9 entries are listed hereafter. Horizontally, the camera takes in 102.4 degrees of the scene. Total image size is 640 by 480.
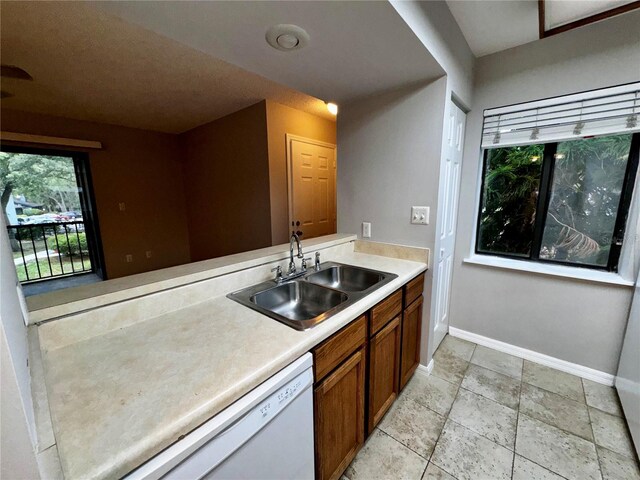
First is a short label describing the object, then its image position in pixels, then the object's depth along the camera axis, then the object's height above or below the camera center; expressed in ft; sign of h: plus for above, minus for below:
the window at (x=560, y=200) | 5.64 -0.12
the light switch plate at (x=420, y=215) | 5.72 -0.43
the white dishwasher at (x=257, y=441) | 1.92 -2.08
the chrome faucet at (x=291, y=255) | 5.01 -1.14
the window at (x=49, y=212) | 11.12 -0.63
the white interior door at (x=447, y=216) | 5.69 -0.49
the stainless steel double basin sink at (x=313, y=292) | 4.13 -1.71
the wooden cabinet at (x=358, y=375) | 3.31 -2.76
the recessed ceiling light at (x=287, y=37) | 3.62 +2.34
